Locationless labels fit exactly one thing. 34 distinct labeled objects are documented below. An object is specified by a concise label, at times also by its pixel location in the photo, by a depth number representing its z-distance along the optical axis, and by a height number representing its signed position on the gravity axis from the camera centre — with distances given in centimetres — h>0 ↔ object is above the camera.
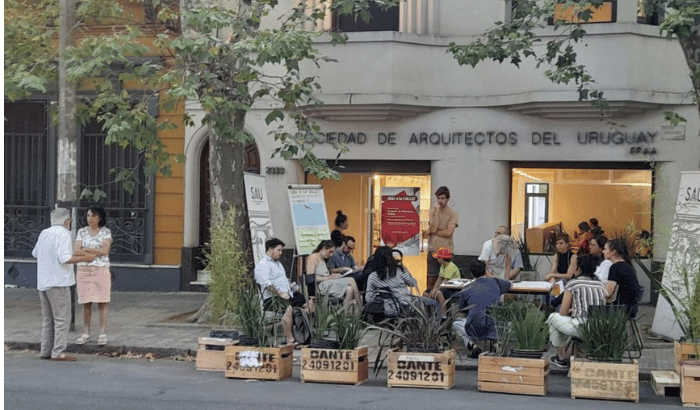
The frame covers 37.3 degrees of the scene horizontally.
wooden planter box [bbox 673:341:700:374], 1029 -173
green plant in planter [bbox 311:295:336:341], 1073 -151
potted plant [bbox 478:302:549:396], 989 -175
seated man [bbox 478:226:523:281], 1477 -114
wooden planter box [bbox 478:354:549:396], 988 -189
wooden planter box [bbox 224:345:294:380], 1068 -195
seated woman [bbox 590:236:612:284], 1276 -103
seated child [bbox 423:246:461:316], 1430 -127
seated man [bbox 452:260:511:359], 1138 -144
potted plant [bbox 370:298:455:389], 1016 -175
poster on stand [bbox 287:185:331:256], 1544 -63
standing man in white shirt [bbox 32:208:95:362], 1184 -127
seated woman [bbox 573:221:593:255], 1667 -93
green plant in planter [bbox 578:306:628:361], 989 -150
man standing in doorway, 1591 -74
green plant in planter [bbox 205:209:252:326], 1388 -135
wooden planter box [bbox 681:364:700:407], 950 -187
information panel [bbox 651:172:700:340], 1239 -78
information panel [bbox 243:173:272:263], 1454 -55
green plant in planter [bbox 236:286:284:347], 1091 -159
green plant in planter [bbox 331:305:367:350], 1051 -156
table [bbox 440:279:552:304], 1305 -139
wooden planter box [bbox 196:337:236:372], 1125 -198
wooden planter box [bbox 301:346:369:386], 1043 -192
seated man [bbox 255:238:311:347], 1259 -129
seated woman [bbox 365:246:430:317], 1242 -128
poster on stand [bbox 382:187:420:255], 1803 -74
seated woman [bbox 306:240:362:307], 1343 -140
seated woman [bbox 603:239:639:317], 1134 -110
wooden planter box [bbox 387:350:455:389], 1014 -189
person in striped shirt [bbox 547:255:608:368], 1084 -136
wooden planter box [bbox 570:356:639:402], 965 -187
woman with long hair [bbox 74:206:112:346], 1284 -123
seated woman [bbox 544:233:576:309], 1459 -121
